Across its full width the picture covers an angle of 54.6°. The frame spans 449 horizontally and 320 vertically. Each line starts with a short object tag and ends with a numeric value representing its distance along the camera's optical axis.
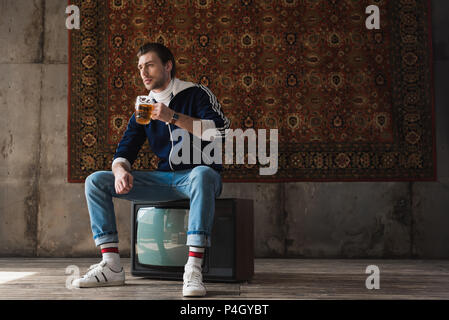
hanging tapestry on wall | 3.45
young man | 1.84
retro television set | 2.10
